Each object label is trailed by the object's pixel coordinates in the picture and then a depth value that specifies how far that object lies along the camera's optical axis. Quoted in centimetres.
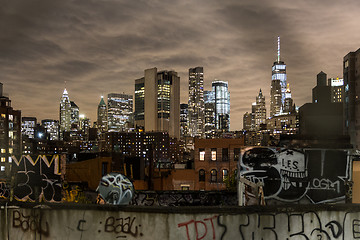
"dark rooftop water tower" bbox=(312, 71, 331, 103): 14352
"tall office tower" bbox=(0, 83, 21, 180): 9534
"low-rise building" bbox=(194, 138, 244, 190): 4484
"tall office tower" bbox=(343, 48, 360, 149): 9694
